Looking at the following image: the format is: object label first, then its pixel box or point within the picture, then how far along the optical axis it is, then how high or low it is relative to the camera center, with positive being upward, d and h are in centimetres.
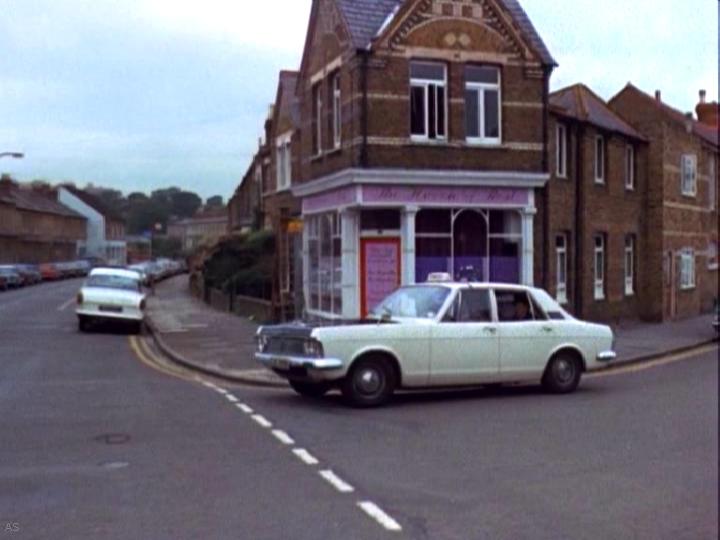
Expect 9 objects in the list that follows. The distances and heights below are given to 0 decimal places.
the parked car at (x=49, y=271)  6609 -94
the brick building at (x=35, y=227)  4541 +161
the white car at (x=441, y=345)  1286 -120
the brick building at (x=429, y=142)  2256 +251
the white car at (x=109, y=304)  2775 -128
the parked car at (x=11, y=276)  5543 -107
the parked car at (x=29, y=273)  5909 -97
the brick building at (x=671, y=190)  3036 +186
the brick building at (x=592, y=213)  2552 +106
